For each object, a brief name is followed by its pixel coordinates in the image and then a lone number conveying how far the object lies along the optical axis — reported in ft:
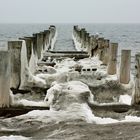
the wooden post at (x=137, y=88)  26.09
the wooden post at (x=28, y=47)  37.21
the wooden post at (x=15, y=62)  30.04
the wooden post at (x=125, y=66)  32.78
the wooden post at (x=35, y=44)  47.15
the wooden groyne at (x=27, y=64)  25.11
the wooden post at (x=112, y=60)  38.42
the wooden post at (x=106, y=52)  46.19
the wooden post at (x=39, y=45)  51.72
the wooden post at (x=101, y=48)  49.96
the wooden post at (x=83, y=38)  79.89
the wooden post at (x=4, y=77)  24.97
